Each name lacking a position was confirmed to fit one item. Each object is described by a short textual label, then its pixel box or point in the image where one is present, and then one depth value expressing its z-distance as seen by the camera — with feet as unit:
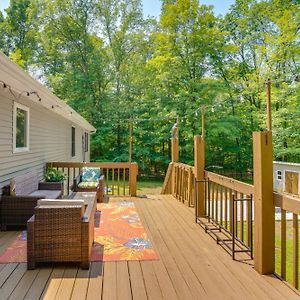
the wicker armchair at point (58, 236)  10.09
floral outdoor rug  11.28
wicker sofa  14.99
